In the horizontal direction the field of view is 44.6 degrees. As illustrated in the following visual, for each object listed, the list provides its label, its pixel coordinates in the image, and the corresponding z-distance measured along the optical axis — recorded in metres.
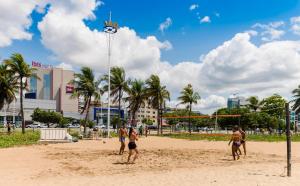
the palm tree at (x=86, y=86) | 39.97
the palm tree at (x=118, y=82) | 44.69
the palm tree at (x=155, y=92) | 48.59
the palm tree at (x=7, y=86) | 40.53
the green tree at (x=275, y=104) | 65.93
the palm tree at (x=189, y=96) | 51.25
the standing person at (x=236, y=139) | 16.66
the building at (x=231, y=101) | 174.02
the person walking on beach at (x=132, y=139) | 14.62
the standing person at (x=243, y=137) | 18.68
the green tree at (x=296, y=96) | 58.09
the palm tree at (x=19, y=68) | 38.50
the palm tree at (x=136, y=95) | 48.22
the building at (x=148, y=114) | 155.86
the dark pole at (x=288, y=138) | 11.44
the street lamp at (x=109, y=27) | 38.41
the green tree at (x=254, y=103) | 68.05
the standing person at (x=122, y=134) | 18.20
